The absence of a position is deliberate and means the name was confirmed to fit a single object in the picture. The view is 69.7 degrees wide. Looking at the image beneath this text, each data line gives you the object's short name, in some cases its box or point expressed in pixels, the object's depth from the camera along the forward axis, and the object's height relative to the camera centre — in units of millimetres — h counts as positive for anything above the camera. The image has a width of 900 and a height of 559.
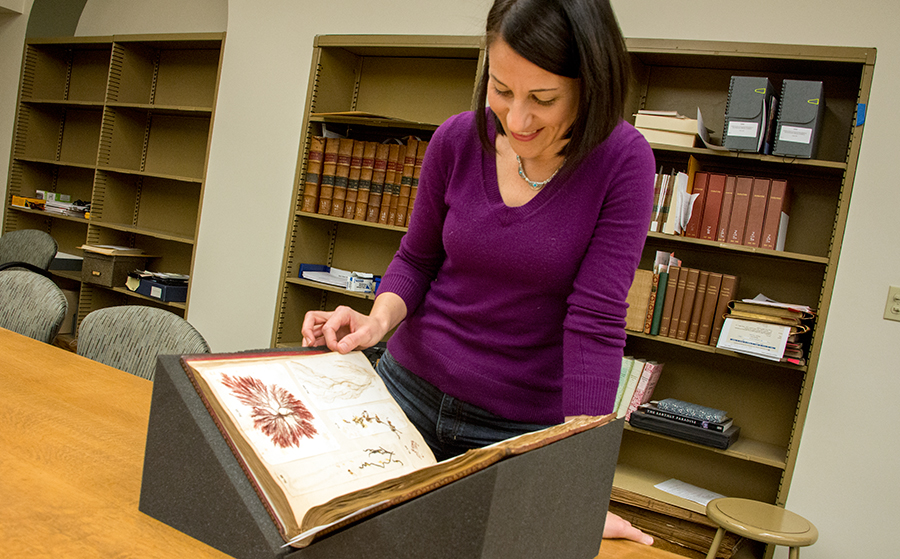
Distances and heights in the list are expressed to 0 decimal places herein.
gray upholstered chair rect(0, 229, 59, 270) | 3652 -409
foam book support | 463 -214
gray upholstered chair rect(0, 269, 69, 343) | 1743 -353
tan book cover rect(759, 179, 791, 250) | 2367 +302
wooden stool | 2002 -724
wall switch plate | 2260 +44
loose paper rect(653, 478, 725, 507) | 2490 -813
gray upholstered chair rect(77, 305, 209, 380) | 1498 -336
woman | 807 +11
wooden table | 611 -341
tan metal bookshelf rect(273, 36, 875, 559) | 2332 +198
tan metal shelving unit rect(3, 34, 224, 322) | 4141 +357
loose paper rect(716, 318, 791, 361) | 2291 -156
